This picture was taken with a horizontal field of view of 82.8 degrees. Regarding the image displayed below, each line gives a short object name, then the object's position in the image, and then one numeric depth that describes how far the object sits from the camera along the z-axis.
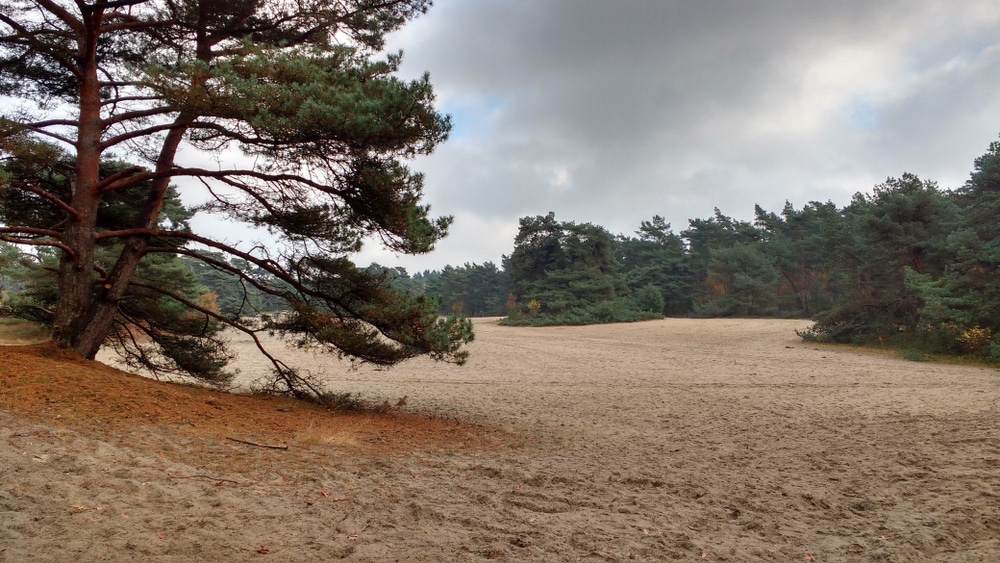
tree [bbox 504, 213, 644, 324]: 39.16
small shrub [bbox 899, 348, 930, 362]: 16.64
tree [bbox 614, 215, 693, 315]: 52.25
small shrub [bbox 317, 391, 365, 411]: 8.77
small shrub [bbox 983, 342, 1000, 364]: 14.55
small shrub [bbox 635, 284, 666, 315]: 41.50
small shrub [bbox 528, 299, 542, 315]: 41.28
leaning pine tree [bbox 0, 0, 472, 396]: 6.57
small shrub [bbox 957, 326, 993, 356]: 15.79
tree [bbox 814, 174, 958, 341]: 20.61
